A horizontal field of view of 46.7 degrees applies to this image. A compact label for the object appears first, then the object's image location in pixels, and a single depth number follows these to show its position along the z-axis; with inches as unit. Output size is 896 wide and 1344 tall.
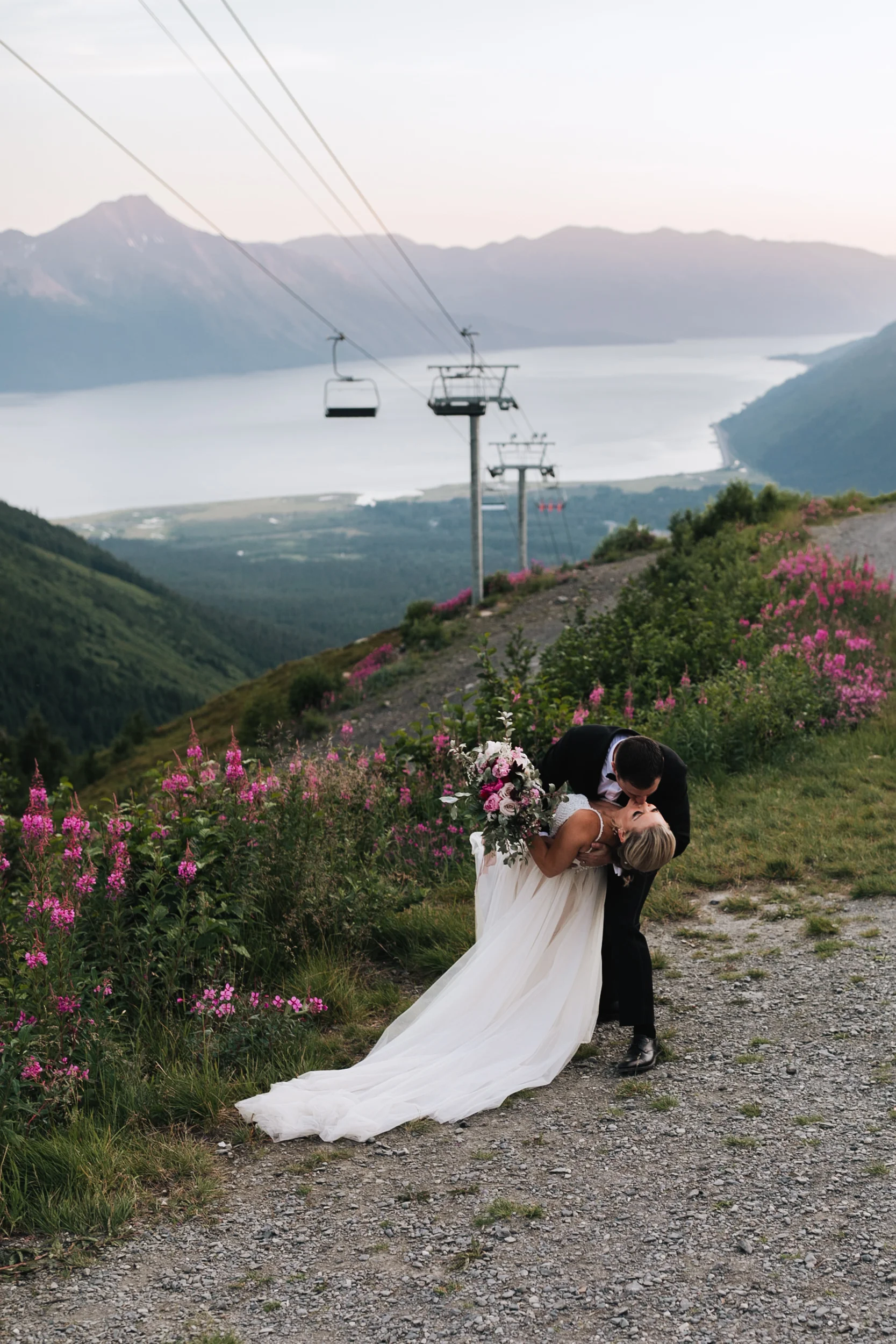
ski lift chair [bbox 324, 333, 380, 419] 1537.9
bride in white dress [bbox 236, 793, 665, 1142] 204.8
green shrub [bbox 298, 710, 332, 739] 1195.9
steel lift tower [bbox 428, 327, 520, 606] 1659.7
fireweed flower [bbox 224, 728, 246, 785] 282.8
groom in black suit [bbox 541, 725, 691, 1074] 218.4
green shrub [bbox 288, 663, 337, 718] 1418.6
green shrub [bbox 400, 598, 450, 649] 1395.2
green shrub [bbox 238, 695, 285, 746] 1341.0
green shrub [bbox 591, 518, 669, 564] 1514.5
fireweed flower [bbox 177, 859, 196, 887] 243.6
